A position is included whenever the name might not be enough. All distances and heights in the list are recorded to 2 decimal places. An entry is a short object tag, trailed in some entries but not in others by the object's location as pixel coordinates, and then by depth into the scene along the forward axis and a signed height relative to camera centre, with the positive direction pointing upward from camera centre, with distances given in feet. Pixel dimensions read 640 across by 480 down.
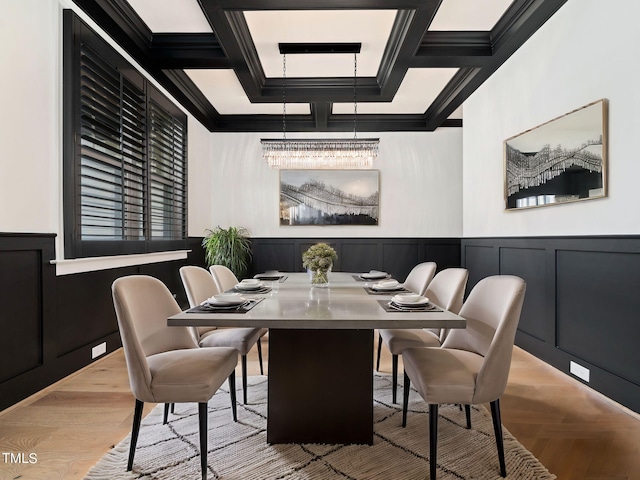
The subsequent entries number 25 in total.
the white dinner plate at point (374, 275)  10.90 -1.03
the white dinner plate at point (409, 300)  6.28 -0.98
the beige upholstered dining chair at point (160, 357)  5.64 -1.92
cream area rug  5.97 -3.48
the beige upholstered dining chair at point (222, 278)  10.48 -1.07
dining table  6.81 -2.47
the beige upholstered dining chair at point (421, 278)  10.42 -1.05
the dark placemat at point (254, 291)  8.17 -1.09
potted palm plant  19.26 -0.59
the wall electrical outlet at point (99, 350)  10.94 -3.11
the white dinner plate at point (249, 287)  8.26 -1.00
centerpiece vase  9.29 -0.91
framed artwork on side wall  8.95 +2.03
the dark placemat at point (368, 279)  10.59 -1.09
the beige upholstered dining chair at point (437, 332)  8.32 -2.03
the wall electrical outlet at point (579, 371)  9.36 -3.14
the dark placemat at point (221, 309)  5.99 -1.08
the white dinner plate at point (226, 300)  6.23 -0.98
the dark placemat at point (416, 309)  6.08 -1.08
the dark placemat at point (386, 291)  8.11 -1.09
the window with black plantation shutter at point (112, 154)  9.59 +2.43
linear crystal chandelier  13.30 +2.86
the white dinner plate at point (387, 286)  8.31 -0.99
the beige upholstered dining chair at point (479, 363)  5.62 -1.95
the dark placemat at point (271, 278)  10.45 -1.07
